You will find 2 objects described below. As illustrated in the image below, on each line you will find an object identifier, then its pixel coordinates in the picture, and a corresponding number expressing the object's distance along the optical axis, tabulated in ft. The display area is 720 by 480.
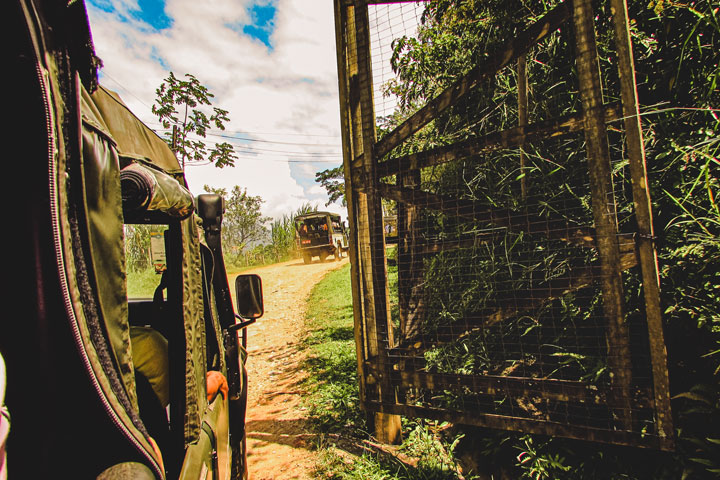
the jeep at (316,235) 61.62
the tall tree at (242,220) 93.30
